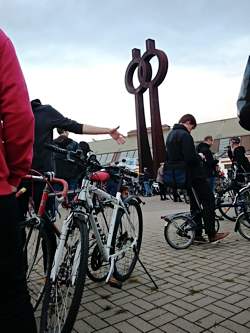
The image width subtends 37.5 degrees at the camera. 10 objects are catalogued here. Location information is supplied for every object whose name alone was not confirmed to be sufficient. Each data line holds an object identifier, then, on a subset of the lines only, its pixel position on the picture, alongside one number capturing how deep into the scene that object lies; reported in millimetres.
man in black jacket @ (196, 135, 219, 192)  8133
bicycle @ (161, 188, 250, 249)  5176
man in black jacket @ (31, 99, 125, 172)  3336
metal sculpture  21705
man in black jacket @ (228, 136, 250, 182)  7906
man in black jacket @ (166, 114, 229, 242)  5020
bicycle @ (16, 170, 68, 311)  2730
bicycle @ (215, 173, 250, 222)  6379
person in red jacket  1524
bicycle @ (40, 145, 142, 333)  2373
